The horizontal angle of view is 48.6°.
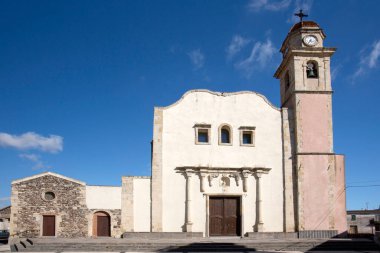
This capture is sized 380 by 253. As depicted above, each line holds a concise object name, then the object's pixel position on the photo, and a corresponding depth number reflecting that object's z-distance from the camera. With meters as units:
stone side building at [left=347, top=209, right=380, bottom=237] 34.34
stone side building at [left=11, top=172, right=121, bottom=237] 22.72
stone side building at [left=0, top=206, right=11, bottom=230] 40.75
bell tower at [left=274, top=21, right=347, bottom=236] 22.84
